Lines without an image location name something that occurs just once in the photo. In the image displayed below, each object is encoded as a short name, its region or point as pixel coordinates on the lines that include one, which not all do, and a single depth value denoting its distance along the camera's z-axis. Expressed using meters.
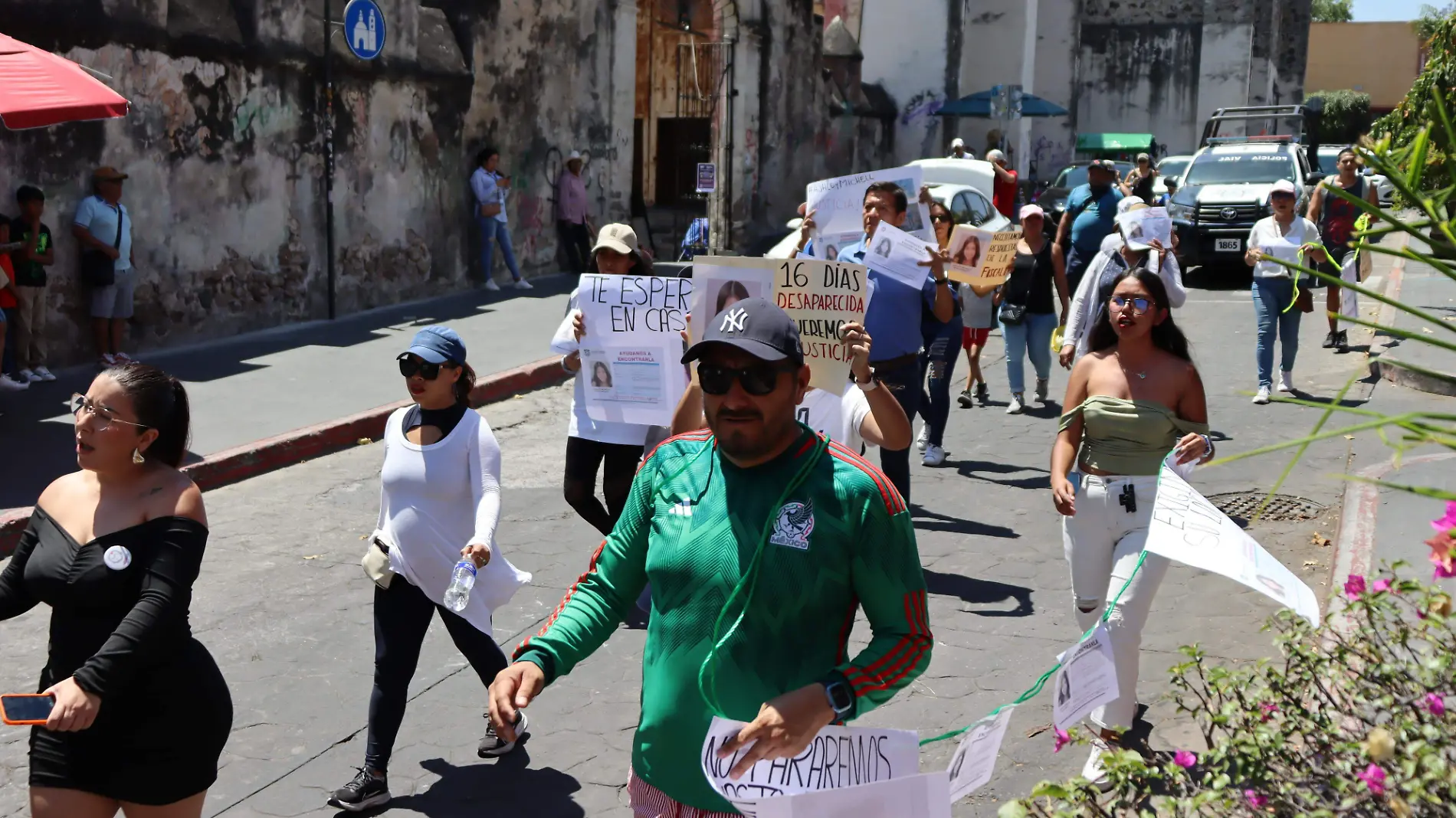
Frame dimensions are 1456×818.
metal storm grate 8.95
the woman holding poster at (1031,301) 12.00
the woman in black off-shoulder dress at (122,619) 3.77
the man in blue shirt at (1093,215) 13.61
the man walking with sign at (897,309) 7.81
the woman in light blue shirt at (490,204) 18.59
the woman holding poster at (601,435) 6.91
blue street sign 16.04
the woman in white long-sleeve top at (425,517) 5.17
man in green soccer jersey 3.06
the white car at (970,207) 20.05
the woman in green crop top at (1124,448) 5.34
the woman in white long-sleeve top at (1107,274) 8.90
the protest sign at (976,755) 2.95
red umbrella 9.45
